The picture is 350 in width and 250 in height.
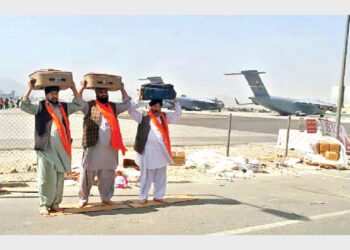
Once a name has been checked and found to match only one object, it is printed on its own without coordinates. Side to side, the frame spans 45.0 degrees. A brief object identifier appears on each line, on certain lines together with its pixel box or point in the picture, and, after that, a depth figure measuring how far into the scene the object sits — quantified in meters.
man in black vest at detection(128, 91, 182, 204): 6.41
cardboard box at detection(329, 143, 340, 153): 11.73
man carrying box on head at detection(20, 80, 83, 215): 5.61
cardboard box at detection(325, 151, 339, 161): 11.34
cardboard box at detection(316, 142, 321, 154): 12.00
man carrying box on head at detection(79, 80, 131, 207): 6.00
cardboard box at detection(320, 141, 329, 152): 11.87
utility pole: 12.78
